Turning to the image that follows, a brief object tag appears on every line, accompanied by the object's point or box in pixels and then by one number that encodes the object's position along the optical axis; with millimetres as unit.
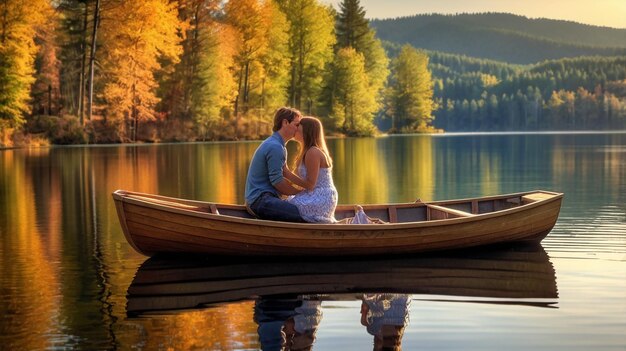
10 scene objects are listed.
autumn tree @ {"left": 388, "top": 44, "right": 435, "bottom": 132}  97000
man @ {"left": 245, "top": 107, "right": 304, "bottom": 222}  12594
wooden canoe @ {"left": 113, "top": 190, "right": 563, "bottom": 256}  12094
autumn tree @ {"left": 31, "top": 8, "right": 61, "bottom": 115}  53812
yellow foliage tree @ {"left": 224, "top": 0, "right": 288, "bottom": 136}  62062
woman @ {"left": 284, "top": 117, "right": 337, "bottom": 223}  12492
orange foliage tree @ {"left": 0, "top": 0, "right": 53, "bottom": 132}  44844
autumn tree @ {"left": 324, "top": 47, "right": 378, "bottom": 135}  77000
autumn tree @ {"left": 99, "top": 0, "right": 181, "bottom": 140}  50812
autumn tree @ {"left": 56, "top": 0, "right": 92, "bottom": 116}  51688
